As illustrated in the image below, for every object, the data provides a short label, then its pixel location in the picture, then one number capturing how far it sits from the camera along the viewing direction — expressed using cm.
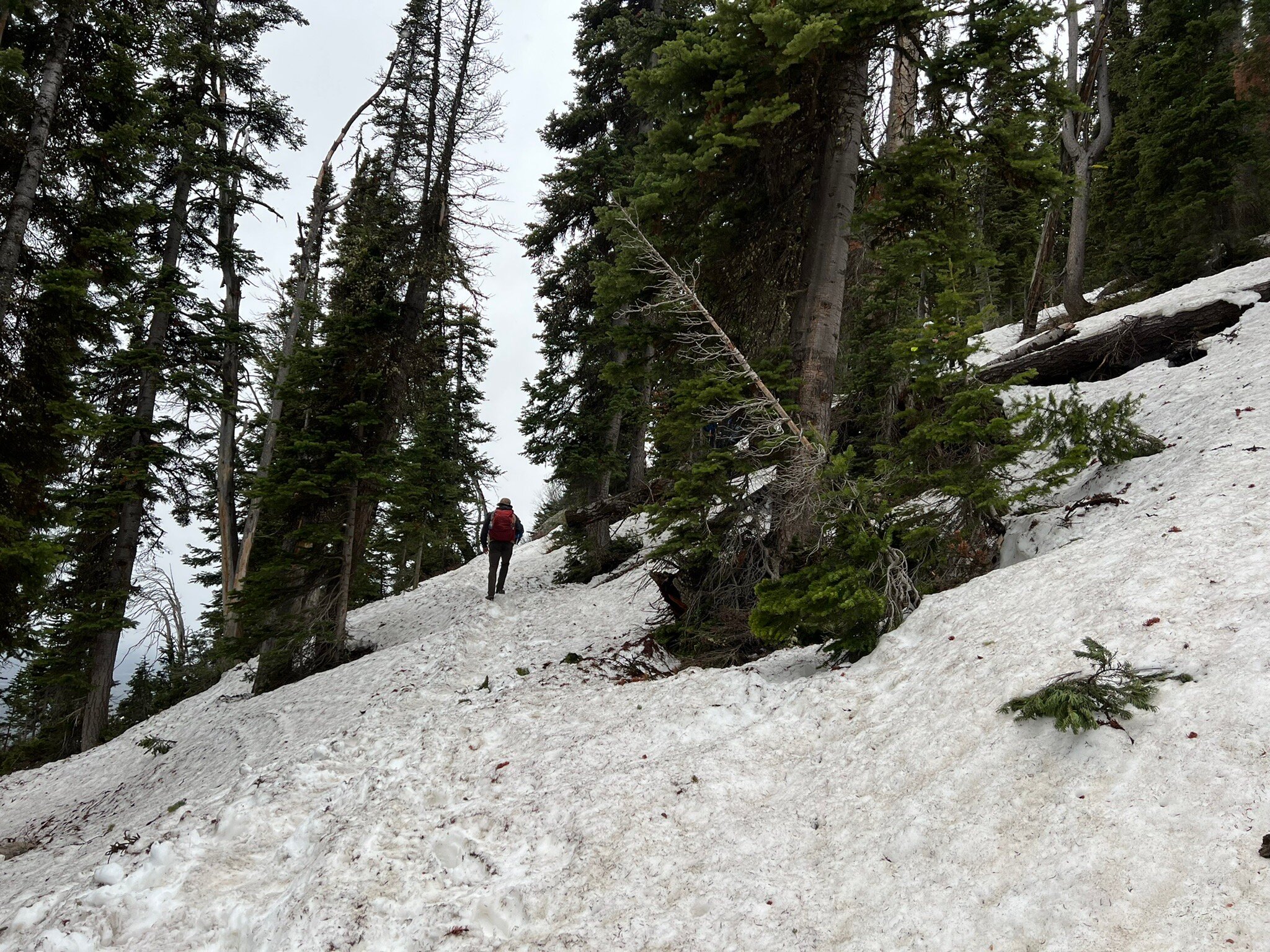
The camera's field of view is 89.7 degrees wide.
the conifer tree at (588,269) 1409
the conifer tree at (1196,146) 1641
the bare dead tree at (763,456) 618
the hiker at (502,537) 1330
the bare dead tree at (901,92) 801
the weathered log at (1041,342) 1273
